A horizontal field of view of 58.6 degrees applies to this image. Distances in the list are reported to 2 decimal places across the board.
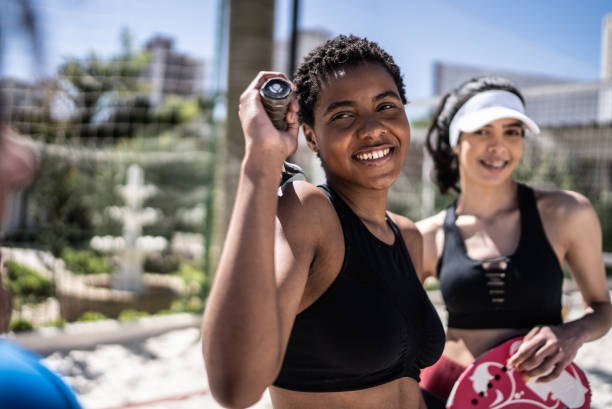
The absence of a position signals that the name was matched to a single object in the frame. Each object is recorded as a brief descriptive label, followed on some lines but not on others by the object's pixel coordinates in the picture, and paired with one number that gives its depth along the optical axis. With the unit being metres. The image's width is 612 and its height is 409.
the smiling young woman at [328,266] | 1.02
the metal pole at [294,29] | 4.97
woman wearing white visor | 2.11
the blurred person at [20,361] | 0.60
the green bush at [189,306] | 6.65
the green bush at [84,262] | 6.32
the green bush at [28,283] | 5.90
